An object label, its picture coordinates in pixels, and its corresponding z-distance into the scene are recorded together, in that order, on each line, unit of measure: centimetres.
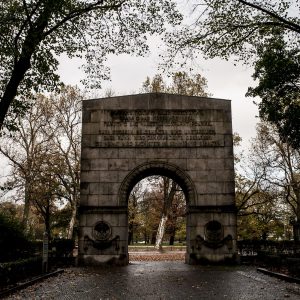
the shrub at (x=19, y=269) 1134
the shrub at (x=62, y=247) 2052
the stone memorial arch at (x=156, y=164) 1944
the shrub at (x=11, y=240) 1625
